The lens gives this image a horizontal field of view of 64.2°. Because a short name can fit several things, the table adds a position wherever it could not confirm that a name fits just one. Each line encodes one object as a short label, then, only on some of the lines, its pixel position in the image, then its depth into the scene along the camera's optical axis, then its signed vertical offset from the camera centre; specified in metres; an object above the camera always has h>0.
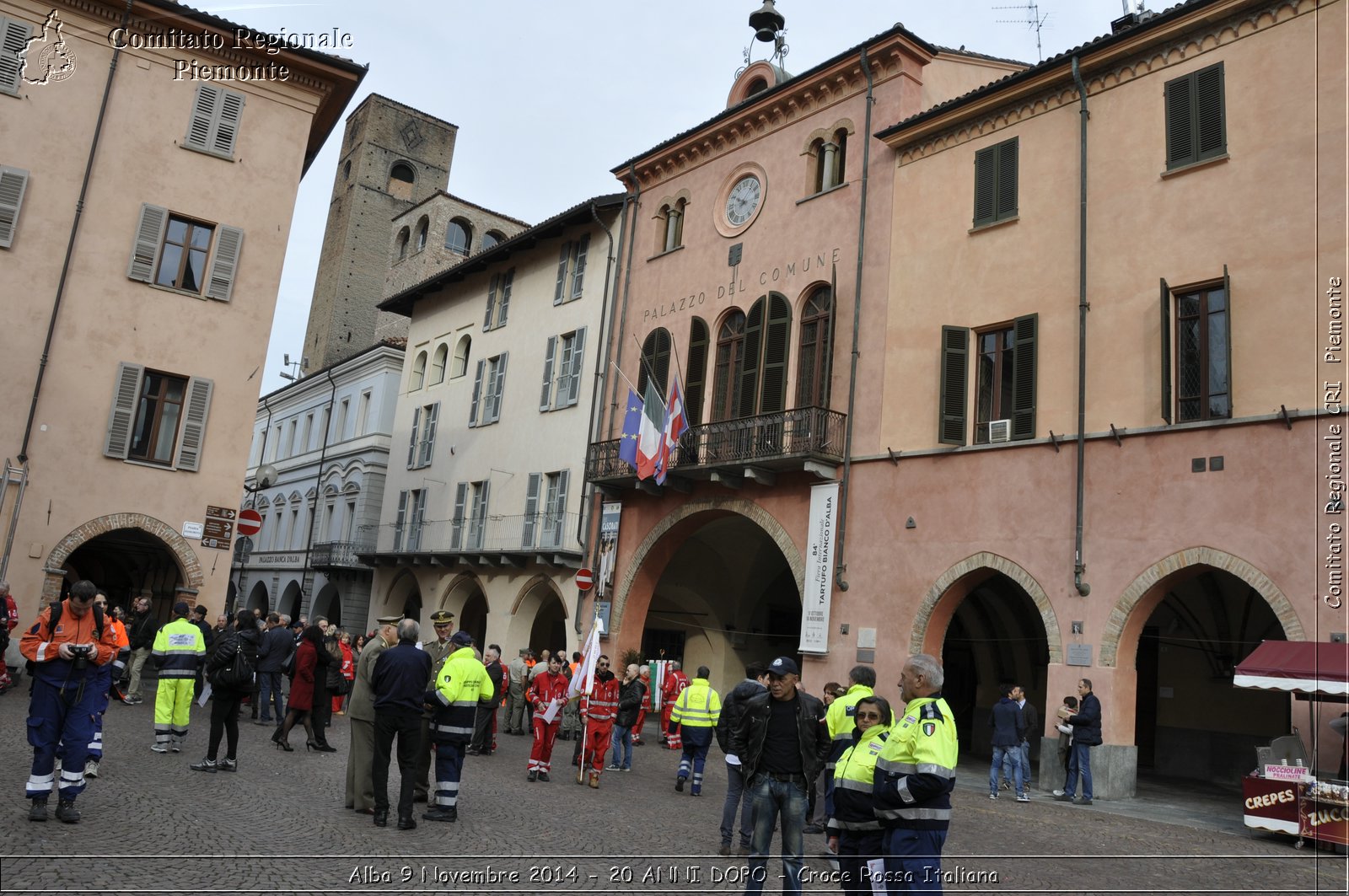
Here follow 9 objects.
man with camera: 8.27 -0.66
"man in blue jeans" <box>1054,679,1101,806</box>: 14.79 -0.32
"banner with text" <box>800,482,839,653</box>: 19.77 +1.99
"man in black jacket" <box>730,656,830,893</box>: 7.40 -0.54
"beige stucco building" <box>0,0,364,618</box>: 20.45 +6.64
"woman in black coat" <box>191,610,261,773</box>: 11.42 -0.81
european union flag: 22.77 +4.87
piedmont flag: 21.64 +4.73
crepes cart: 11.73 -0.45
